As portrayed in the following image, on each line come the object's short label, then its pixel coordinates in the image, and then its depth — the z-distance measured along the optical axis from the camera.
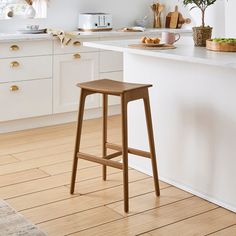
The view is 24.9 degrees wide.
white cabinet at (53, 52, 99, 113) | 5.12
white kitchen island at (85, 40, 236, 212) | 3.09
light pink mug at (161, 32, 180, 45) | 3.64
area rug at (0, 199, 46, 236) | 2.82
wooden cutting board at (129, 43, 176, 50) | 3.40
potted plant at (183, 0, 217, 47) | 3.45
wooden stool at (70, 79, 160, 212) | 3.04
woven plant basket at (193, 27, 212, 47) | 3.50
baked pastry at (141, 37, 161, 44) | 3.52
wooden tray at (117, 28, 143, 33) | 5.58
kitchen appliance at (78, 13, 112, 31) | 5.47
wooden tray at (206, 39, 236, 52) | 3.24
